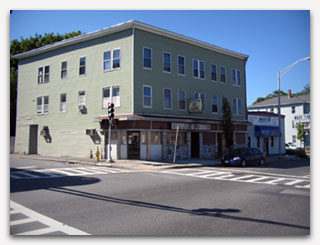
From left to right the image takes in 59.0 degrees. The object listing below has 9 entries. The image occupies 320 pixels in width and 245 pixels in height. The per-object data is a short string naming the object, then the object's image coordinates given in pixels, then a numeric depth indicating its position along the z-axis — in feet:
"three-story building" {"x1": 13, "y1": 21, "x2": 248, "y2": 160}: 74.38
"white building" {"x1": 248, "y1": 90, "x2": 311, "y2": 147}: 152.76
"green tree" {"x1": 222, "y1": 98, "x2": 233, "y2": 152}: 89.56
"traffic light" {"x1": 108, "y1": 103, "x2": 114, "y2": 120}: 64.90
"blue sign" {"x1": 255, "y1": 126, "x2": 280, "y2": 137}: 109.19
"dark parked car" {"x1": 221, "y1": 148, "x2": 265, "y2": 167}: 68.69
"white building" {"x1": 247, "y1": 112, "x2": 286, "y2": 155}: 109.29
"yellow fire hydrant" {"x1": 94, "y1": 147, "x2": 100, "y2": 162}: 71.77
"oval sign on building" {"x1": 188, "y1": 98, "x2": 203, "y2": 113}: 82.12
